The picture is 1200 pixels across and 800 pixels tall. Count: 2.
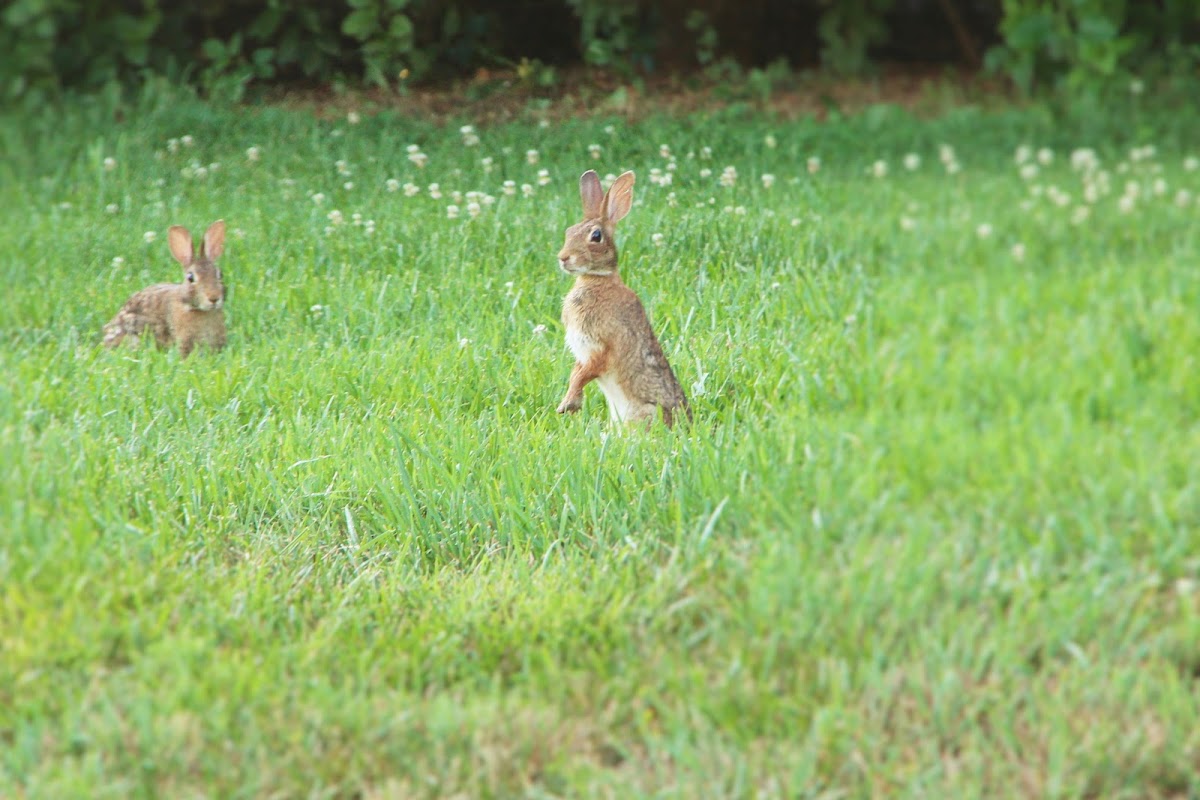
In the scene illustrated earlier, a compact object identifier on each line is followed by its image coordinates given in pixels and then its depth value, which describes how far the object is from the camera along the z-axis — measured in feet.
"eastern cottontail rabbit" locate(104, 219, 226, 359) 36.47
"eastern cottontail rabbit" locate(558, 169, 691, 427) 30.30
